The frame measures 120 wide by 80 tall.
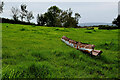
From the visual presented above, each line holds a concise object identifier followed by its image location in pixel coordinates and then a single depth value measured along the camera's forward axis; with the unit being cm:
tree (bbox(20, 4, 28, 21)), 6365
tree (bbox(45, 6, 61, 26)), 5941
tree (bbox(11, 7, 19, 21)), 6290
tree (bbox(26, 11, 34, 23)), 6737
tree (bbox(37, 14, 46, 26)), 6391
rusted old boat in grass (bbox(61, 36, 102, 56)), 490
